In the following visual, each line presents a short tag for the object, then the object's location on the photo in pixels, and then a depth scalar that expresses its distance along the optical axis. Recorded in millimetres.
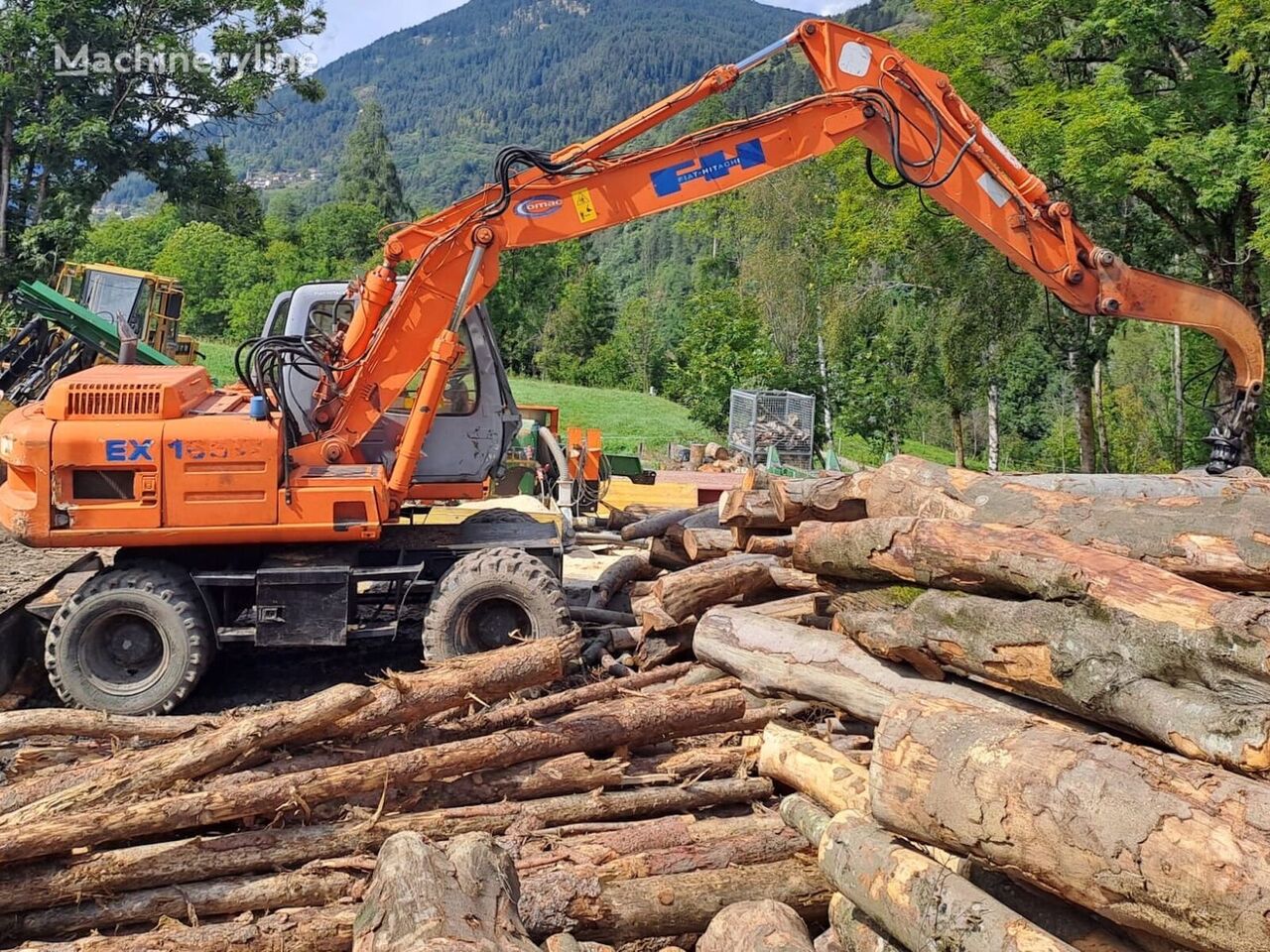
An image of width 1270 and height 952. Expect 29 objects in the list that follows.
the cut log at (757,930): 3650
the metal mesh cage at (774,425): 21250
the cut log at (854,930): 3672
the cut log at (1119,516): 4617
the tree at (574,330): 55375
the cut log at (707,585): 6715
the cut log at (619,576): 8242
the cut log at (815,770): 4492
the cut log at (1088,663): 3557
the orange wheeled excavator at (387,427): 6434
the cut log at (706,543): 7762
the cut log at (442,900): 3215
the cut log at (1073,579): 3760
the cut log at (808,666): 5047
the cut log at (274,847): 3957
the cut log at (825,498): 6391
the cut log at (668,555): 8416
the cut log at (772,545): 6926
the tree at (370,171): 83250
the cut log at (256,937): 3639
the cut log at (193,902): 3926
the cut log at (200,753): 4133
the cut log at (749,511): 6836
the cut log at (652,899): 3943
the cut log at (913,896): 3197
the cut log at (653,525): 9680
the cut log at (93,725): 4707
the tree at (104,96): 24469
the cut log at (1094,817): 2875
